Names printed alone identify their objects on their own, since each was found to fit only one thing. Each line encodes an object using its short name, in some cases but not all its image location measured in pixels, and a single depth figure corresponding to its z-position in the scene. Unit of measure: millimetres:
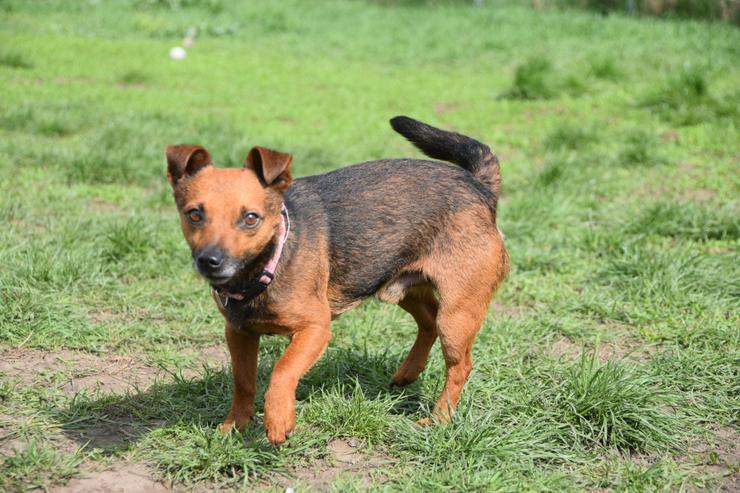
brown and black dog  3543
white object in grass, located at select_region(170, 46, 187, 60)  14359
